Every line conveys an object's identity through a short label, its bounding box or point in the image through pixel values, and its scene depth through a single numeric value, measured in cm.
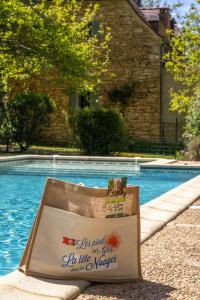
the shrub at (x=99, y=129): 1856
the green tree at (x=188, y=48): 1266
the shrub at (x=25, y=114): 1980
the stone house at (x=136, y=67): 2266
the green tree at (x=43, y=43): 1628
